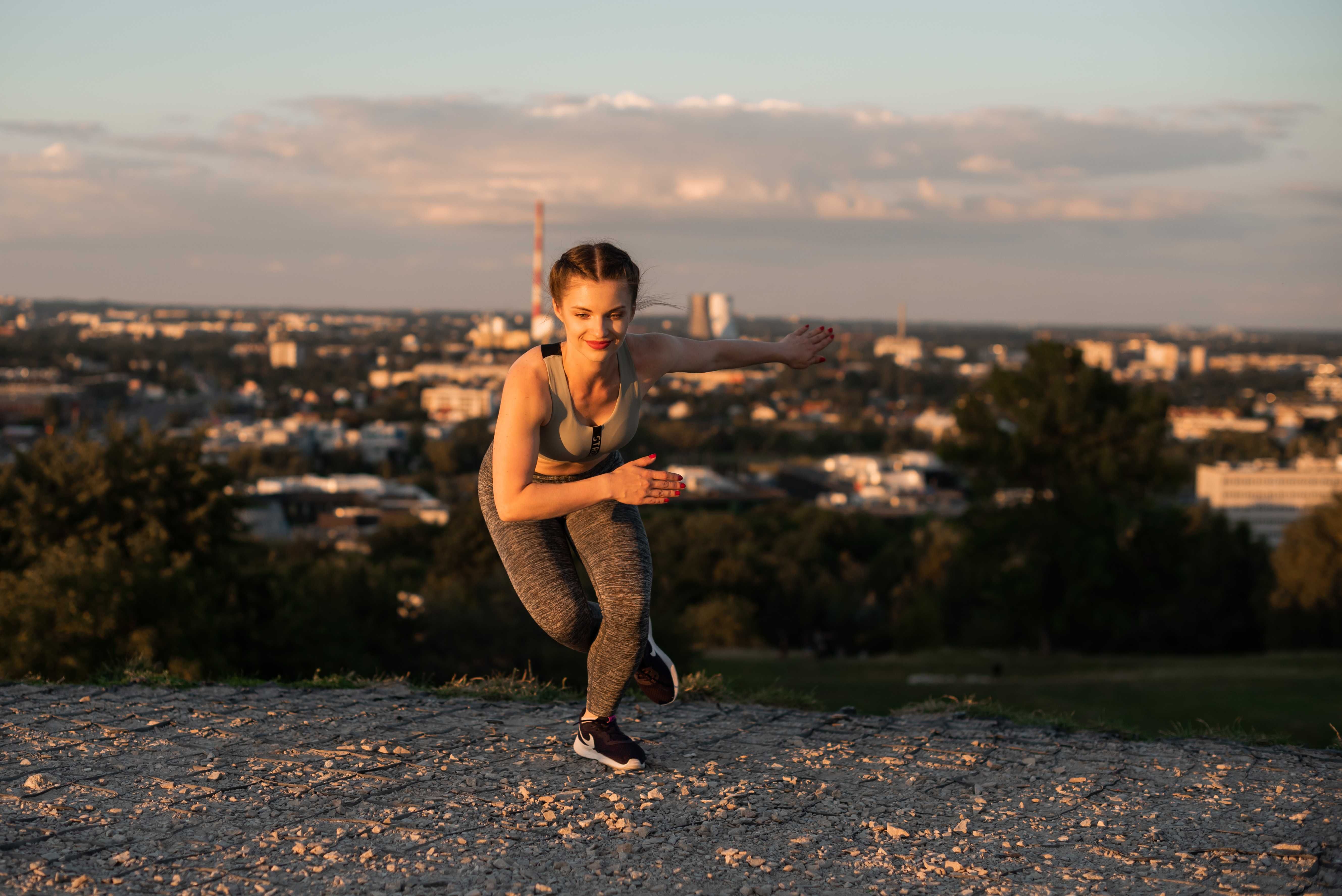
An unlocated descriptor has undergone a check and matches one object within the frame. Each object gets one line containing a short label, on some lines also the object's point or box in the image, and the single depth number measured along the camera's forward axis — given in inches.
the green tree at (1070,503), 1126.4
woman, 172.7
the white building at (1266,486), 3823.8
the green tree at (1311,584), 1387.8
